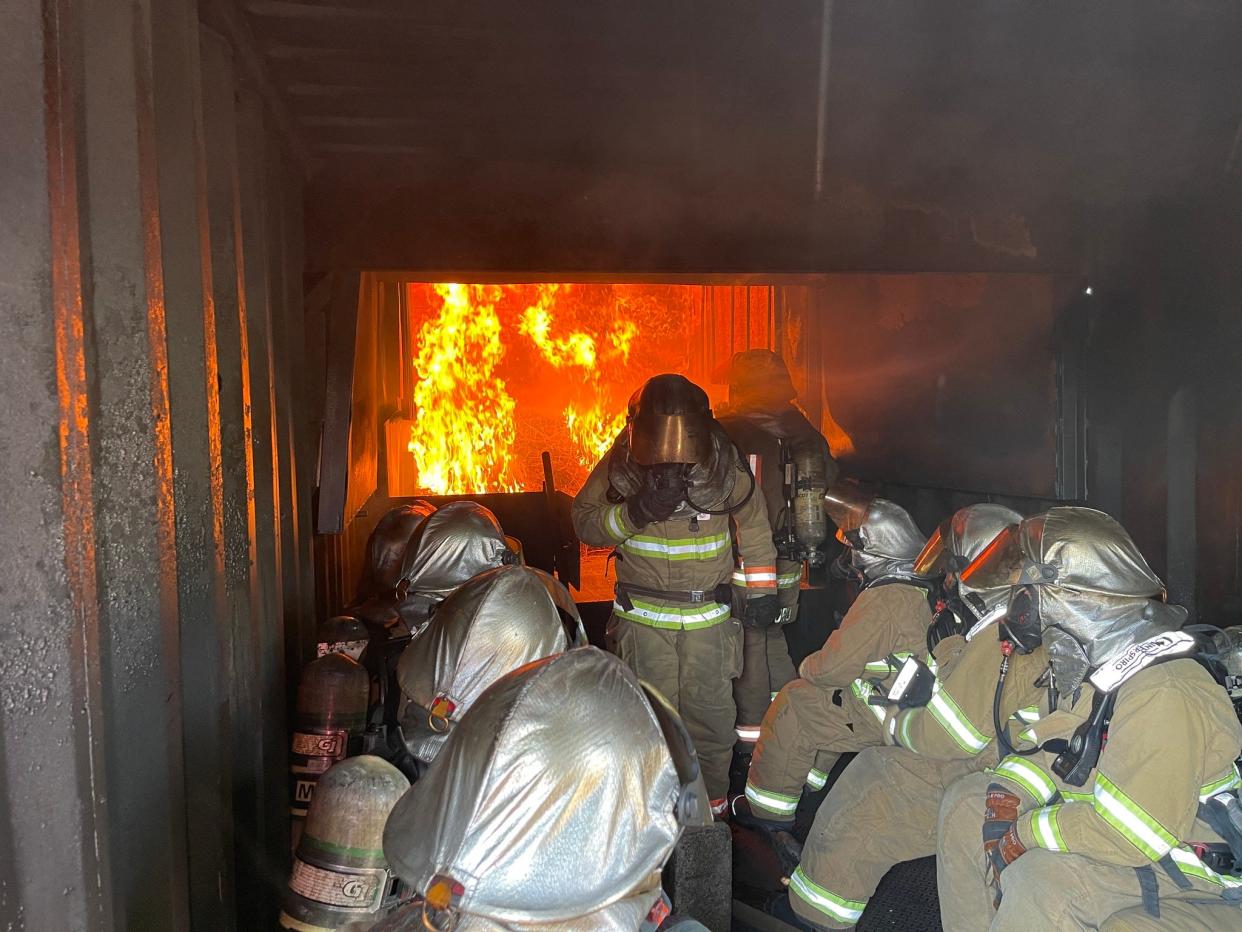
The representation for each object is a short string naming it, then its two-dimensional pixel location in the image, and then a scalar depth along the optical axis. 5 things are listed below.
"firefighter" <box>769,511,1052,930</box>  3.60
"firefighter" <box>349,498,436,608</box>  4.84
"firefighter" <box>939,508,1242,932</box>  2.72
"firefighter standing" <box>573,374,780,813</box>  5.05
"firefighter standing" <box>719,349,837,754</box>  5.90
